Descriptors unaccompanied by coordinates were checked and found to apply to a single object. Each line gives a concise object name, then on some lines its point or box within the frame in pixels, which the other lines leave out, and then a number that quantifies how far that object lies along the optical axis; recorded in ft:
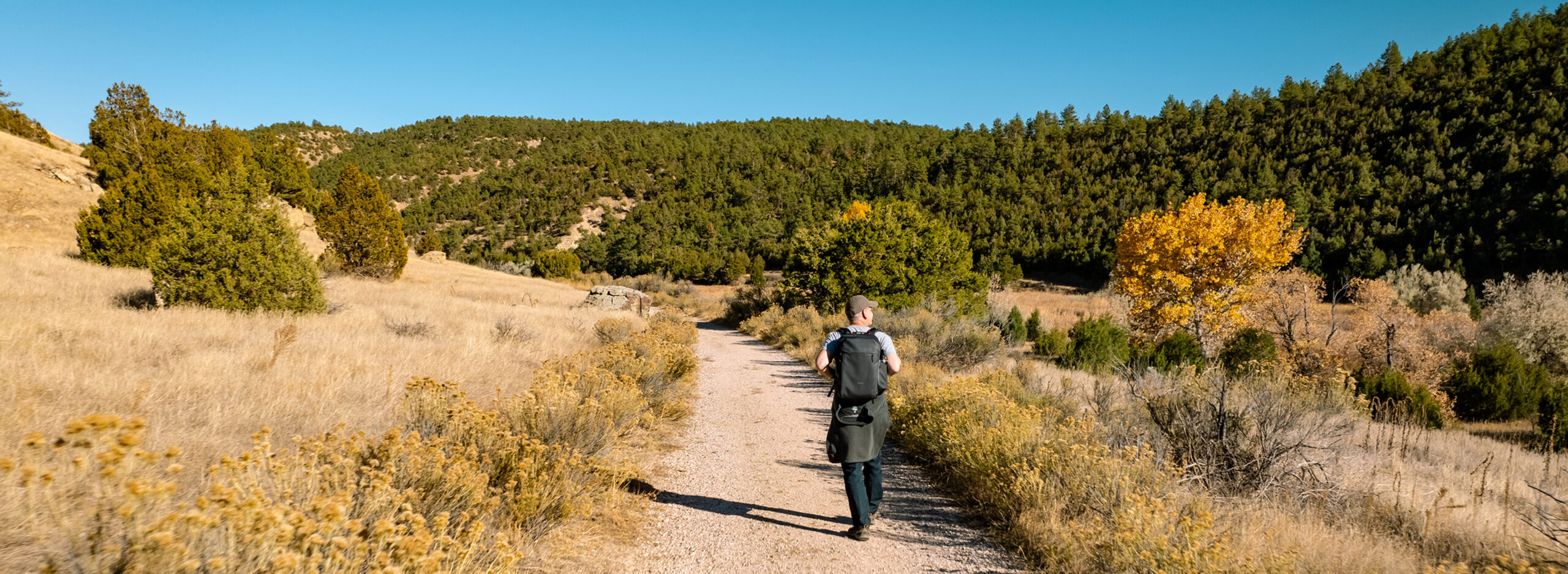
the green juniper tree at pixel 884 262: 67.92
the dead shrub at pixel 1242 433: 16.74
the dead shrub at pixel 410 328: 32.53
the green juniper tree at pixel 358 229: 73.51
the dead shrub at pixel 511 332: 35.73
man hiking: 13.50
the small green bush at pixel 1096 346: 46.50
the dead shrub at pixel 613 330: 42.93
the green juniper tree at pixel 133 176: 47.55
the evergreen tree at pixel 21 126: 113.70
